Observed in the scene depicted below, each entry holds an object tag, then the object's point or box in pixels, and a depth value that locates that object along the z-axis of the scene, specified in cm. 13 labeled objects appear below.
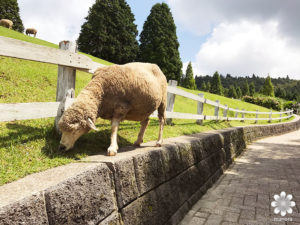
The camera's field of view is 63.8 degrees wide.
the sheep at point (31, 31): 2812
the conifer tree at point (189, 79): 5216
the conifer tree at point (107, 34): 3312
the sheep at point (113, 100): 242
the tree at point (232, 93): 7012
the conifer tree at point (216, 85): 6319
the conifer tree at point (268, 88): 5306
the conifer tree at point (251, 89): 7735
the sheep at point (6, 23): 2122
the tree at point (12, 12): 3291
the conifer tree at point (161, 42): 3475
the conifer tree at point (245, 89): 7422
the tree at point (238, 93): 7250
